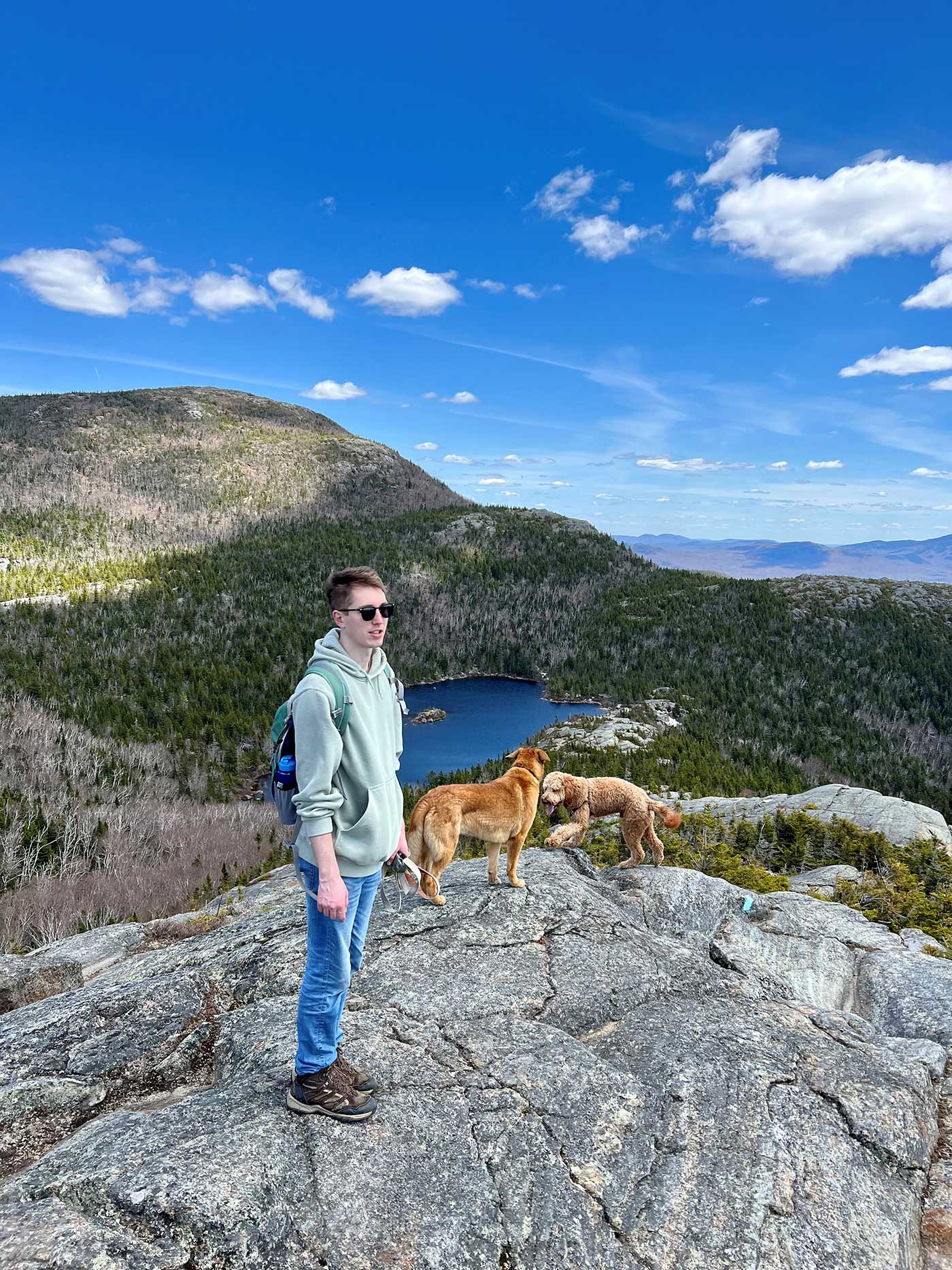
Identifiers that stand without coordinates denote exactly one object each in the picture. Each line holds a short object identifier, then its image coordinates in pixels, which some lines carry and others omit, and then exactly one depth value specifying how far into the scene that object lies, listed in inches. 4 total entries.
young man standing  173.5
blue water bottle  177.2
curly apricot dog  425.1
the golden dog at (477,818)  320.8
